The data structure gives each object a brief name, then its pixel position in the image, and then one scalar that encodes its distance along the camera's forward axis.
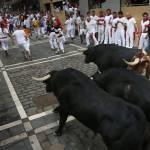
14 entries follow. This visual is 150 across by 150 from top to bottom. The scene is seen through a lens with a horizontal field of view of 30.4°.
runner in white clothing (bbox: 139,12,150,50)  12.87
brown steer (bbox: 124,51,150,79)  7.16
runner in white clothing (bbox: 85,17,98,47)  16.33
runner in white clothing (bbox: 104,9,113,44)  15.80
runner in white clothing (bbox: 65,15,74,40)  20.36
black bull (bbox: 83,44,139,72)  8.13
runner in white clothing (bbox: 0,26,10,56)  16.03
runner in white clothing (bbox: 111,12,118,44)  15.06
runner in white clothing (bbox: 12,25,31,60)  14.49
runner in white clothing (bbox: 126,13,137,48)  14.16
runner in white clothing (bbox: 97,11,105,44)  16.47
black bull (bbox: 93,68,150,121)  5.23
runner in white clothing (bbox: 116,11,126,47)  14.62
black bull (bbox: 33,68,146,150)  4.38
